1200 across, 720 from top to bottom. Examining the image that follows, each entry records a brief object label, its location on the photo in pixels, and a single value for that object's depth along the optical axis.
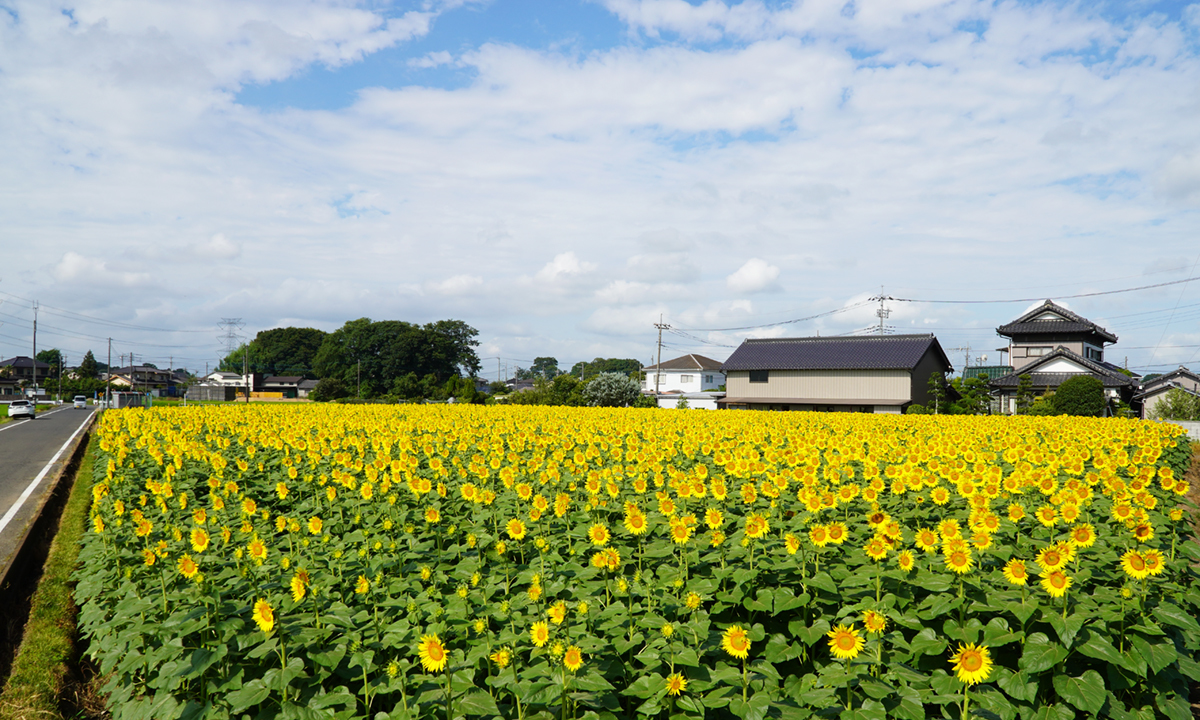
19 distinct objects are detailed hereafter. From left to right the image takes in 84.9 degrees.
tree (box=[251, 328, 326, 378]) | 116.69
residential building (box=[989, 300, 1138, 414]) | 38.59
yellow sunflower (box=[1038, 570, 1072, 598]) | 3.25
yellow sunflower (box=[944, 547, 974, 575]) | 3.54
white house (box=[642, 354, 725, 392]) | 70.12
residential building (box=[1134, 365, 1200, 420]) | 38.66
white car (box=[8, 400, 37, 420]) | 38.66
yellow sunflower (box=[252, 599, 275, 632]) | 3.47
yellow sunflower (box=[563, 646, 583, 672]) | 2.90
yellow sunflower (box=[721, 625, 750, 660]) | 3.10
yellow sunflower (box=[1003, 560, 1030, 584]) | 3.41
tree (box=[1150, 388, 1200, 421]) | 33.28
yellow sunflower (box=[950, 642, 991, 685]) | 3.07
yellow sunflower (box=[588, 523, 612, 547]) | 4.09
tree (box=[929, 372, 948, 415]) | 36.44
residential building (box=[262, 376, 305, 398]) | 110.25
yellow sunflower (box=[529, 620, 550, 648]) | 3.06
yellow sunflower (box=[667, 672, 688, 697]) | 2.94
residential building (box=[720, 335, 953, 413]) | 38.53
